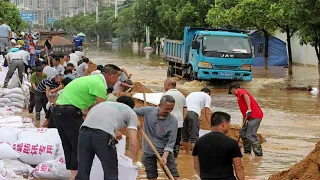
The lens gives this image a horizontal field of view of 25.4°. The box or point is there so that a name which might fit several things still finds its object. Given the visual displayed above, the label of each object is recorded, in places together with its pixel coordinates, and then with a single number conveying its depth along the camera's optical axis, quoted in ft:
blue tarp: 133.18
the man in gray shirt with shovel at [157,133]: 26.76
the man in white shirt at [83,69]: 62.18
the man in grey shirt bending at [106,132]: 22.67
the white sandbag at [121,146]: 27.04
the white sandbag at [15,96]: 55.72
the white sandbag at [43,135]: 32.12
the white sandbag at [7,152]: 30.40
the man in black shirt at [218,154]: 20.16
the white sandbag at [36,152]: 31.42
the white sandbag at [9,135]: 32.45
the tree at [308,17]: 81.00
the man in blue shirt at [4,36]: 82.94
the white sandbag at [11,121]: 41.39
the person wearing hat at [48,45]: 89.52
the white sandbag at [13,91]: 55.93
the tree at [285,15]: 84.74
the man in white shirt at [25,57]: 67.36
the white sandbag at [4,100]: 55.31
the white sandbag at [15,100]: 56.03
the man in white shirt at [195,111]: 37.88
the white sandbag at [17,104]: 55.61
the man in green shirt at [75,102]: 24.49
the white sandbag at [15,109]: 54.47
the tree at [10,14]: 164.86
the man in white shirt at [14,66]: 62.43
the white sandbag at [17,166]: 30.02
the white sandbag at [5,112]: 51.11
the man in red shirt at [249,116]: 37.55
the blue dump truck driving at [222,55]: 83.30
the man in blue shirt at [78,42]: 128.61
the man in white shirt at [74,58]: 72.92
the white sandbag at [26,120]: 46.90
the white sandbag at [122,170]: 25.38
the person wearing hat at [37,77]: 50.31
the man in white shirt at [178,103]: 33.27
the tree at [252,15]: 112.57
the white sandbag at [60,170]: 29.37
